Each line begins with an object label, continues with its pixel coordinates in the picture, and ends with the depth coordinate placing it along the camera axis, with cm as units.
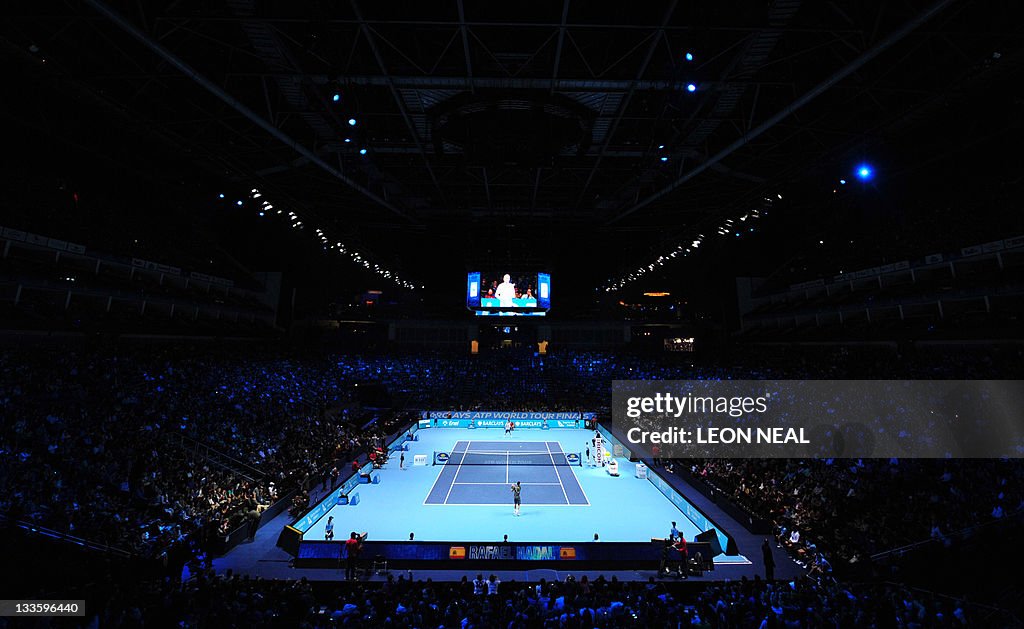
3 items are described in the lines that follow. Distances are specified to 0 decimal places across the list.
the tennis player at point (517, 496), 1953
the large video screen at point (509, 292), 3644
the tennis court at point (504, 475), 2191
